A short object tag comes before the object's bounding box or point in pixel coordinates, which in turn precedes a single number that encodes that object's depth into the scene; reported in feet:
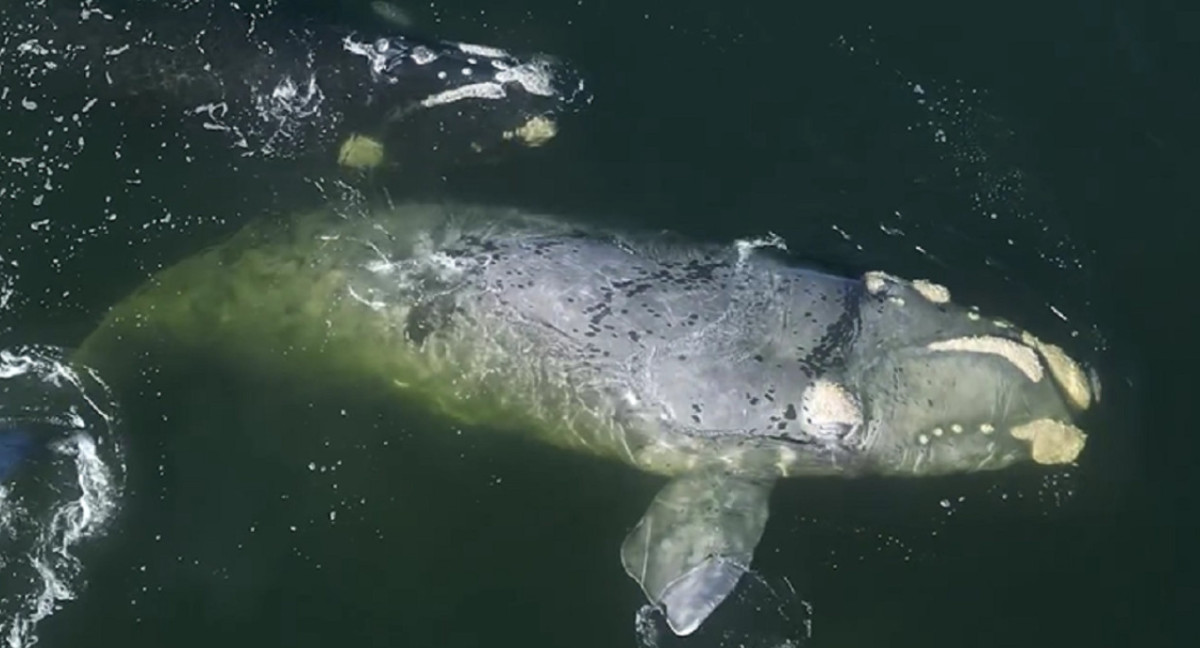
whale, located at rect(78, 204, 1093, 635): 58.39
